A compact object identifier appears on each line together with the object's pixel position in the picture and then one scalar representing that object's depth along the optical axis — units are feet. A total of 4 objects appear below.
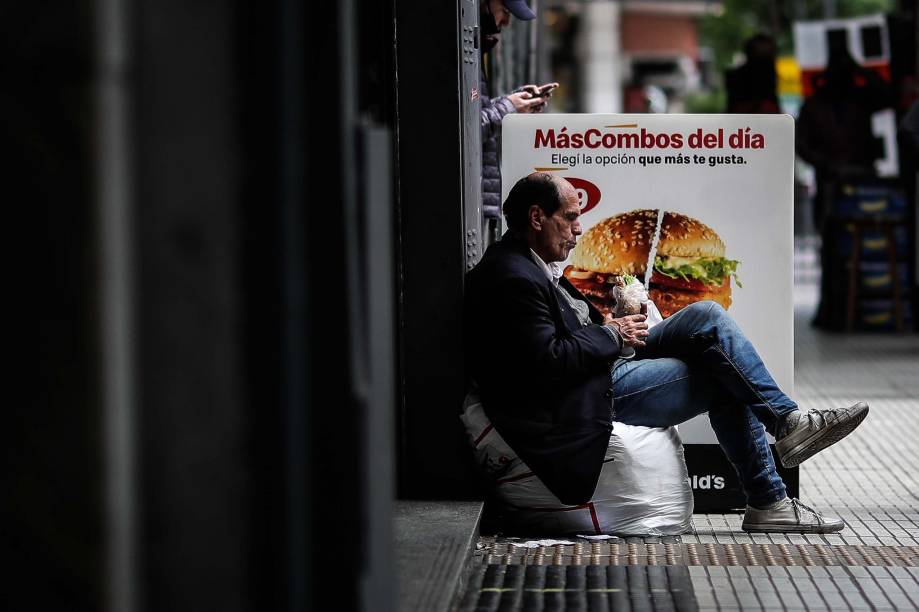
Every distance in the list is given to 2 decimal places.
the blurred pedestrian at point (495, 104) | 33.52
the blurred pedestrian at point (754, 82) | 75.05
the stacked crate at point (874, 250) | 72.33
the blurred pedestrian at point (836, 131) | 73.80
